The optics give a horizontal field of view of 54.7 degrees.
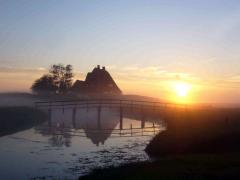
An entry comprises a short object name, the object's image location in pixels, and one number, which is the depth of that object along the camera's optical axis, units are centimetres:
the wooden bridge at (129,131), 2360
